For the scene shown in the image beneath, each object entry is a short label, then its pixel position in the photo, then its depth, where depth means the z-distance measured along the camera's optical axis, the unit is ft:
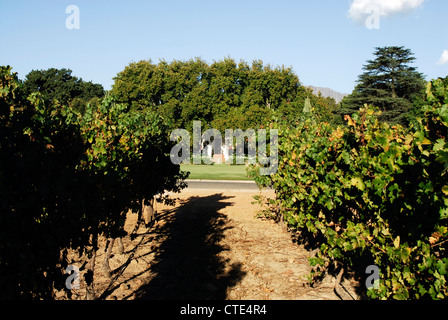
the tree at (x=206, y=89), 155.43
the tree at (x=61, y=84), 200.34
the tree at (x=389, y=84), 137.39
